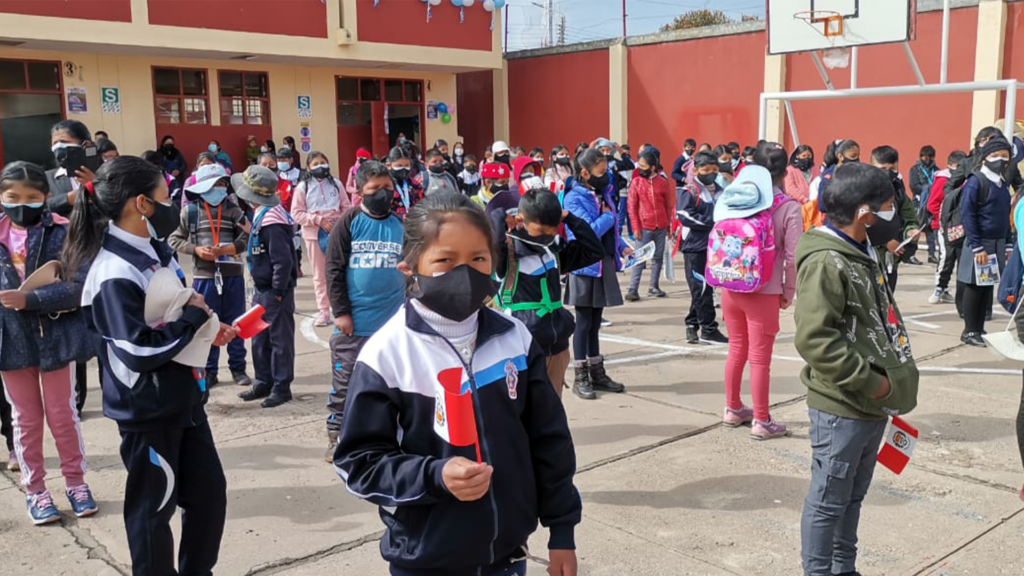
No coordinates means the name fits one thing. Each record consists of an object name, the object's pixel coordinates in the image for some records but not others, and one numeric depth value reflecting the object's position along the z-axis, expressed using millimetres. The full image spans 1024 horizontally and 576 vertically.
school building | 17484
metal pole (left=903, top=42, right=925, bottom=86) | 10352
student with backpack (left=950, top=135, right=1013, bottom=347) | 7742
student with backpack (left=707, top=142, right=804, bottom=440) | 5359
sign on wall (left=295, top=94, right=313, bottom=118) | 21453
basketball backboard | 10586
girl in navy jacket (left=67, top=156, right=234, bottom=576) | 3168
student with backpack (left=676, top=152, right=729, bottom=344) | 8156
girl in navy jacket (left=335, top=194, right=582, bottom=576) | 2160
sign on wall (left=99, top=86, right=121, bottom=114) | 18562
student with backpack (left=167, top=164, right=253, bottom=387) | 6410
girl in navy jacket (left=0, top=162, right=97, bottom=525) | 4254
